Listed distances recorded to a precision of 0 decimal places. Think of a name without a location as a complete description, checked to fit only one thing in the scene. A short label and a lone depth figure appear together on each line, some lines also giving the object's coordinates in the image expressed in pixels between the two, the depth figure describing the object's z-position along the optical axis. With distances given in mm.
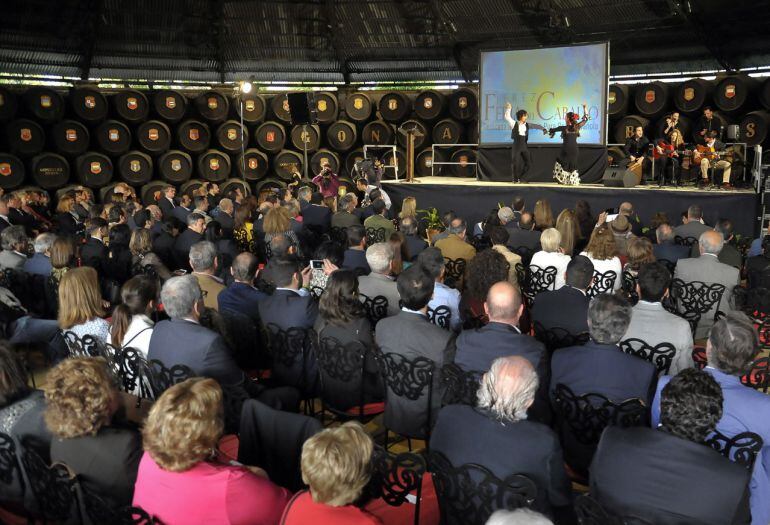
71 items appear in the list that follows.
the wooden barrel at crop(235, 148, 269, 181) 15883
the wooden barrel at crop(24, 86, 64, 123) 12938
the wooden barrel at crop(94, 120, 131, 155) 13922
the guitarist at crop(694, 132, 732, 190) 11930
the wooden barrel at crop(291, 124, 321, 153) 16359
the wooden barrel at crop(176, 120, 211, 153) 15031
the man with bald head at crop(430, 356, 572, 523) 2291
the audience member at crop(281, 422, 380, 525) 1865
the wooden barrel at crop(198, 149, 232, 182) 15328
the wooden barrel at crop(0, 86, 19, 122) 12477
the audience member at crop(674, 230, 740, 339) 5156
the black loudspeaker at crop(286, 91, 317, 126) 14430
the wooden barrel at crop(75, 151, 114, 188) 13609
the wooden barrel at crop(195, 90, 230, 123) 15141
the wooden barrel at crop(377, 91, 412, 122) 16422
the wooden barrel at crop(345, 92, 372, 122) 16562
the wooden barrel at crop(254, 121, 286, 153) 15945
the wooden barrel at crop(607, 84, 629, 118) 14570
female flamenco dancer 12133
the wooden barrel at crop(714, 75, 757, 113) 13531
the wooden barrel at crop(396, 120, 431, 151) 16250
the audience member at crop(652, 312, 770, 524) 2533
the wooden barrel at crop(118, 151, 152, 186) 14266
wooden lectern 14062
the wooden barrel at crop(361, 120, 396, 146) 16672
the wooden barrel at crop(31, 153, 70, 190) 13016
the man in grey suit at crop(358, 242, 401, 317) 4633
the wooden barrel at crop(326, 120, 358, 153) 16578
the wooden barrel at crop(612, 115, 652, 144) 14455
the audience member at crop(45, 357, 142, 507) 2312
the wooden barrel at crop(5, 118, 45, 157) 12688
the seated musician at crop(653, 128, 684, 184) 11969
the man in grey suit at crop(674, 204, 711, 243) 7609
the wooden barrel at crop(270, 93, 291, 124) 16016
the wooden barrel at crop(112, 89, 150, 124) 14086
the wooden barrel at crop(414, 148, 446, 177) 16844
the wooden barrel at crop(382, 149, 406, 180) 16656
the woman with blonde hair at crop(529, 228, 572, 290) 5586
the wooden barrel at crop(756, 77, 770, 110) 13227
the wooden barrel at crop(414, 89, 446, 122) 16328
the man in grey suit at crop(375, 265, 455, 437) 3426
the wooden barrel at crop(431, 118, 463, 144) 16453
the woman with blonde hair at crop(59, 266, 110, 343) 3830
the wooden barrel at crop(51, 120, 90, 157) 13367
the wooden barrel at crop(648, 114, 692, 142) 14086
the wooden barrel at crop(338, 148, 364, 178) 16828
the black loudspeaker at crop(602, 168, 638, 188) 11625
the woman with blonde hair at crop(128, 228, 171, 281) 5852
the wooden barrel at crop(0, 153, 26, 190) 12508
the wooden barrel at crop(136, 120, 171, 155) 14461
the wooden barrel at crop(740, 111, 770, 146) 13312
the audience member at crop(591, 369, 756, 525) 2039
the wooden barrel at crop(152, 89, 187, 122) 14602
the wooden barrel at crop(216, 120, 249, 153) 15547
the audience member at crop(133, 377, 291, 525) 2076
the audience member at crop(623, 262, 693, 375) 3557
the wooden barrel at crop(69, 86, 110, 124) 13570
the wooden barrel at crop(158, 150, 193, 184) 14773
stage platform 10398
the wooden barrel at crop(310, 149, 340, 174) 16484
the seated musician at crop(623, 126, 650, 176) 12511
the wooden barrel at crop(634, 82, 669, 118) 14344
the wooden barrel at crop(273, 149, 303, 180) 16219
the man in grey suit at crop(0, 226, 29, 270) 5754
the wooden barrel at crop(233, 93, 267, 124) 15734
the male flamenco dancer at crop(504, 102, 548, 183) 12422
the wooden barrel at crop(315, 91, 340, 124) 16484
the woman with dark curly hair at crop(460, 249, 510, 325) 4574
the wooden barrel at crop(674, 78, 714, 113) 13938
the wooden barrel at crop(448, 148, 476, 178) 16625
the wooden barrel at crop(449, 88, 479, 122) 16250
